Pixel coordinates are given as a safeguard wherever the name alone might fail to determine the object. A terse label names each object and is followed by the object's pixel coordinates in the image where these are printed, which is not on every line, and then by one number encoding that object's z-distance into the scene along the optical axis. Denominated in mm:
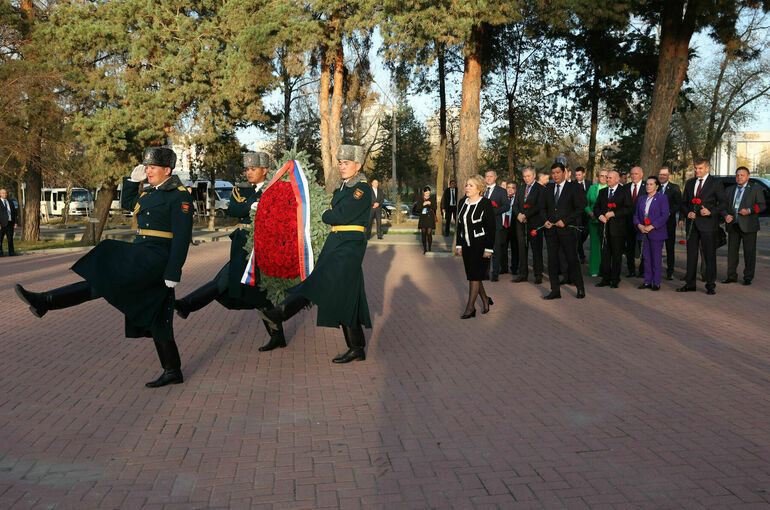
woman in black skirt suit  9258
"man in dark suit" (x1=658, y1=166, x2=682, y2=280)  13188
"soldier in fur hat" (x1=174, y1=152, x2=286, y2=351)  7051
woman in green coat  13453
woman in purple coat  11820
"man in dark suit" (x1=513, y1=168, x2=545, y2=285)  12289
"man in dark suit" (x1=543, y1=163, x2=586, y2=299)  11125
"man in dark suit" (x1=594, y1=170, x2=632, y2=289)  12430
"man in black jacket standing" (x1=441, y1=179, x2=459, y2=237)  21594
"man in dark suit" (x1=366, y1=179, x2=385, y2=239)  22556
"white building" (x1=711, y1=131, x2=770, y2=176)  47156
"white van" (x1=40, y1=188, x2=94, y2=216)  52656
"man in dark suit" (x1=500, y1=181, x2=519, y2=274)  13937
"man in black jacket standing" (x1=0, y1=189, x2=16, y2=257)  18734
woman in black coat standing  19750
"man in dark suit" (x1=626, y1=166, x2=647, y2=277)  12708
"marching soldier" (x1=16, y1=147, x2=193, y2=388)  5637
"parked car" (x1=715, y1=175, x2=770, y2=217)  29381
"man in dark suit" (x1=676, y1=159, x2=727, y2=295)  11680
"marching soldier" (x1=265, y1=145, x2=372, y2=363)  6617
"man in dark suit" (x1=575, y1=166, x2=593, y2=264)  13758
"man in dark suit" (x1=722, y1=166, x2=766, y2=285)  12383
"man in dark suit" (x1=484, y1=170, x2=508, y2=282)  12859
